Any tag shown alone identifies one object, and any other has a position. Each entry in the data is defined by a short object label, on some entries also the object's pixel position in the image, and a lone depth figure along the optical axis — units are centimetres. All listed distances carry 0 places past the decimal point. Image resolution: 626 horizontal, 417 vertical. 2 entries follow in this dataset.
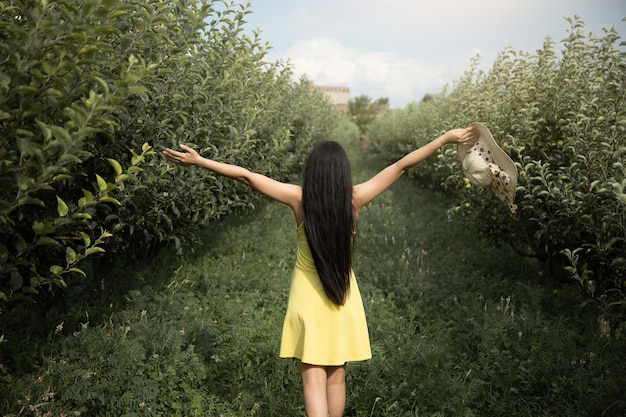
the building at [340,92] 8638
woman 315
